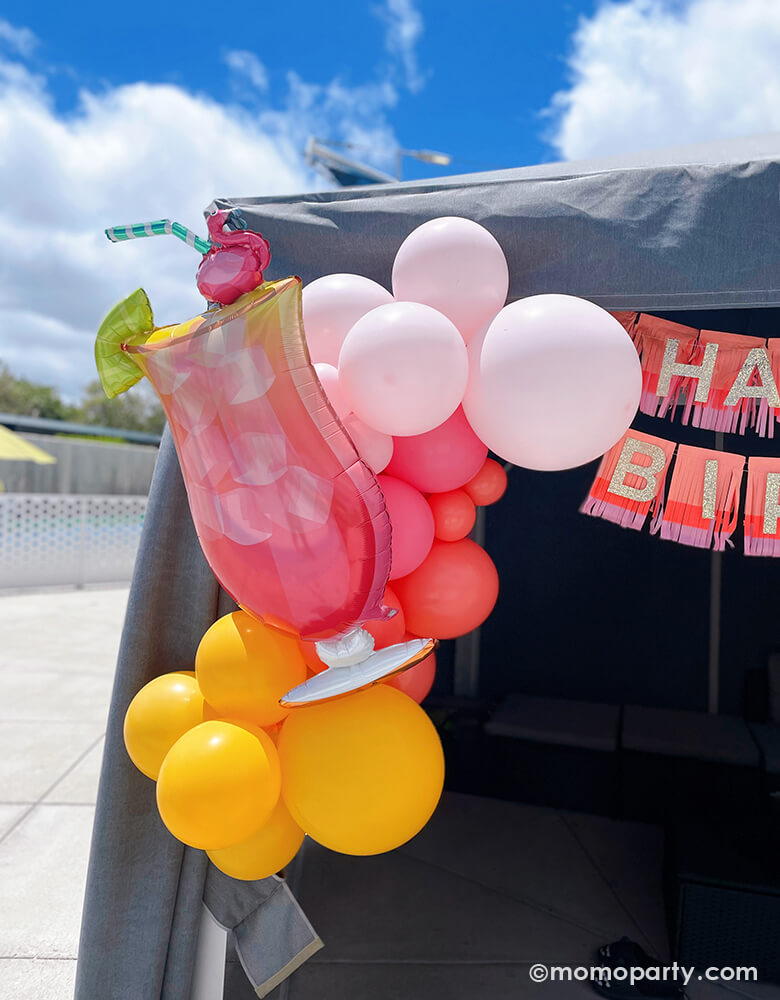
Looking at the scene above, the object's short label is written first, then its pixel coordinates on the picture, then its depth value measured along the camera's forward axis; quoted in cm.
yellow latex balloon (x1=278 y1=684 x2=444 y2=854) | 127
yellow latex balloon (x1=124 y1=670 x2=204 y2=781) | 148
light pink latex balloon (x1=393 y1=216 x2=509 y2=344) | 146
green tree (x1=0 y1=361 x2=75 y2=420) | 4238
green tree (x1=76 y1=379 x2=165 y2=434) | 4859
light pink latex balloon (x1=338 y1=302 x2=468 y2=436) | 130
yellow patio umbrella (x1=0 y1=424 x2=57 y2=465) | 941
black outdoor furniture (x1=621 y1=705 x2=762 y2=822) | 289
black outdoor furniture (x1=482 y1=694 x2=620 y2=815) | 311
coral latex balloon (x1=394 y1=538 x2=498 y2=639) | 157
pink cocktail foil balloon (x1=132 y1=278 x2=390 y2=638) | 125
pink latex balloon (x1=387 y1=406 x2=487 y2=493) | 151
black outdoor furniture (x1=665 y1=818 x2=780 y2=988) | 206
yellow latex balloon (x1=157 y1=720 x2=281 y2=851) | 128
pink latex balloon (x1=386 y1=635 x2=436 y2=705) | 158
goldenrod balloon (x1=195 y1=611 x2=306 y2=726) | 137
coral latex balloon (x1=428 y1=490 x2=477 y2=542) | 159
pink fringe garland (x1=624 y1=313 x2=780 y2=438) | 165
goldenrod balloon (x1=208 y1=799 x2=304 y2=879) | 145
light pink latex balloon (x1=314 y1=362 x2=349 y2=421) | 142
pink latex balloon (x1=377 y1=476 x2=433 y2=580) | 147
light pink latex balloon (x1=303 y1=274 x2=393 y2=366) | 149
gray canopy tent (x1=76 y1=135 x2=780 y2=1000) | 156
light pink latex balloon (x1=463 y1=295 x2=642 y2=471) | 129
